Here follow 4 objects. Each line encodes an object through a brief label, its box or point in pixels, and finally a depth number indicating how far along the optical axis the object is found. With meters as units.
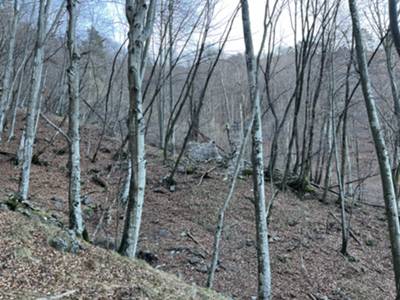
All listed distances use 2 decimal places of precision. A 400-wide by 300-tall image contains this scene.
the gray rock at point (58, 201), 8.68
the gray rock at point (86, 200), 9.46
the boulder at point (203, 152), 13.58
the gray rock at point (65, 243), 4.30
